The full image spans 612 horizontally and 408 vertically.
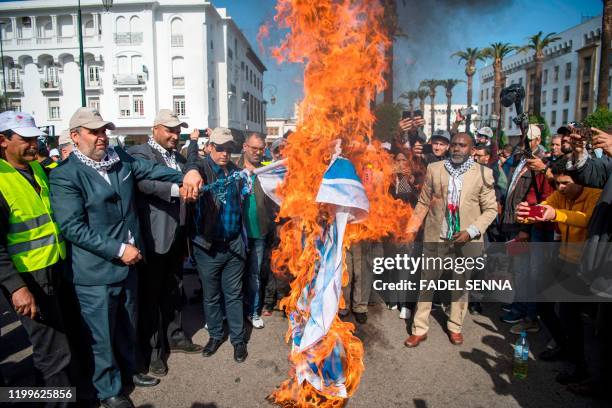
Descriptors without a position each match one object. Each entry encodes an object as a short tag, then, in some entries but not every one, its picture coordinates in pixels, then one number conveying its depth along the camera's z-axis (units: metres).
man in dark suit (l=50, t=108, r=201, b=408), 3.29
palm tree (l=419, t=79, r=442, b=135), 58.38
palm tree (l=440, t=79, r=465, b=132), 60.03
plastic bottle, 3.98
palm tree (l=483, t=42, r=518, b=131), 41.80
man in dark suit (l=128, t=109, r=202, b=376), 4.13
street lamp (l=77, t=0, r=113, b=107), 13.81
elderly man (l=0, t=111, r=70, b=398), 3.10
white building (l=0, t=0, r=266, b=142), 40.47
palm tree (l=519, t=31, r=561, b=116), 42.03
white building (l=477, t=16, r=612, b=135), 53.28
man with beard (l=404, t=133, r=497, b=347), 4.77
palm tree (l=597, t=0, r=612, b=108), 19.98
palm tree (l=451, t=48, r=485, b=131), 46.74
